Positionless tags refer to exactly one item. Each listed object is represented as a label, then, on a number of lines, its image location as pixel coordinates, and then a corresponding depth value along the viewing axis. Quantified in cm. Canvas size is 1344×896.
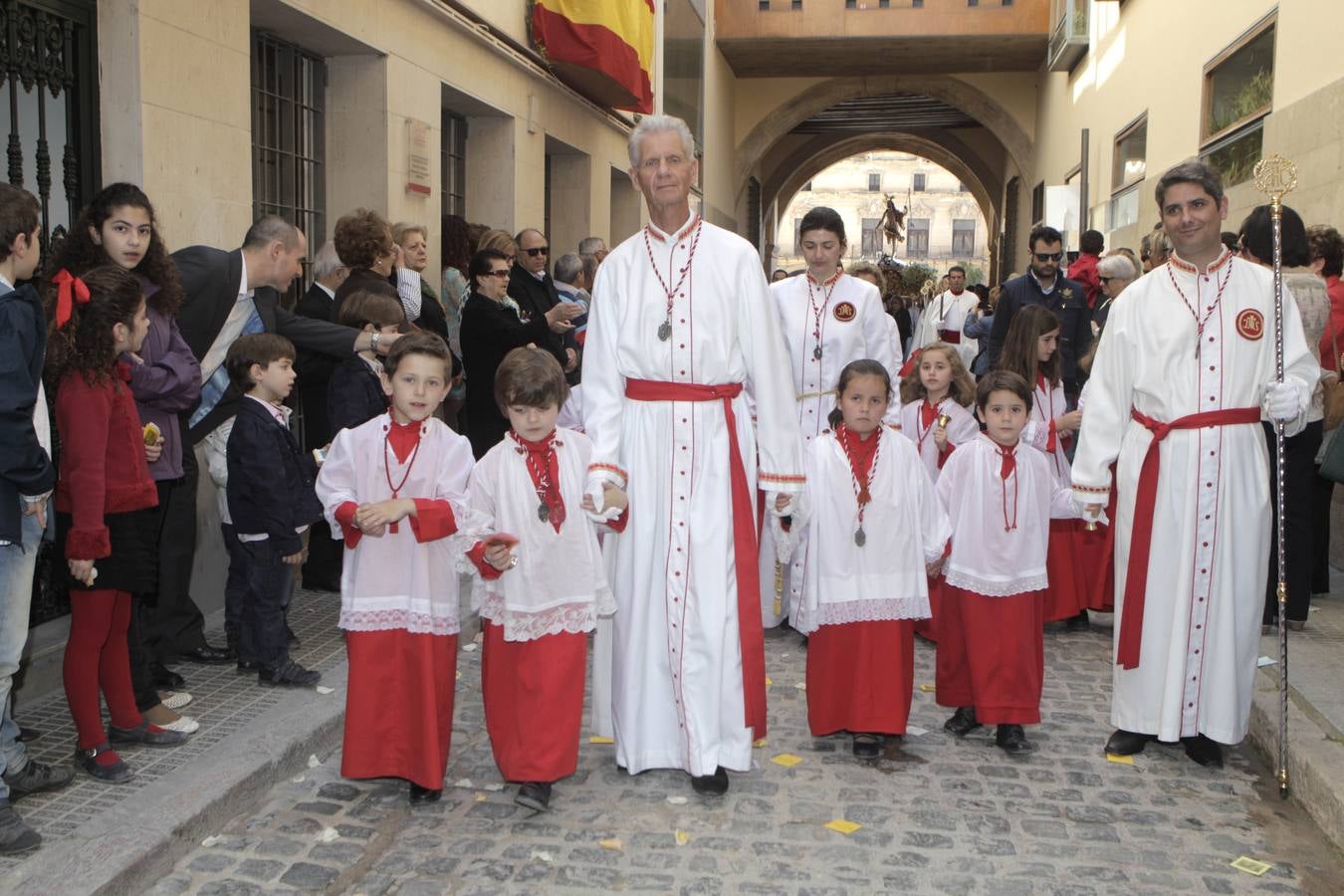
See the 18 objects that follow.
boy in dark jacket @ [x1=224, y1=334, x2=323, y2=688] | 517
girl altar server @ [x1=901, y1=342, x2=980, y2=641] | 667
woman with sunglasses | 757
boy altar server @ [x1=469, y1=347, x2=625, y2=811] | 429
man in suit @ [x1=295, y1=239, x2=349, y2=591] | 663
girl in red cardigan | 401
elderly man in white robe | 449
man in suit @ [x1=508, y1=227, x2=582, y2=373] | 859
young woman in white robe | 657
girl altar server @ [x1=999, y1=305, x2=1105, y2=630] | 676
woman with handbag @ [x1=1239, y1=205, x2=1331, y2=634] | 602
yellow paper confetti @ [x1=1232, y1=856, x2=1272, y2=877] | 391
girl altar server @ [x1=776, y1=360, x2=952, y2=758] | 489
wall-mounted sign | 910
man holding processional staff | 473
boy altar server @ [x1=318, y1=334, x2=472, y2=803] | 432
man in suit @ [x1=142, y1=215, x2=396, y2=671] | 527
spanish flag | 1186
